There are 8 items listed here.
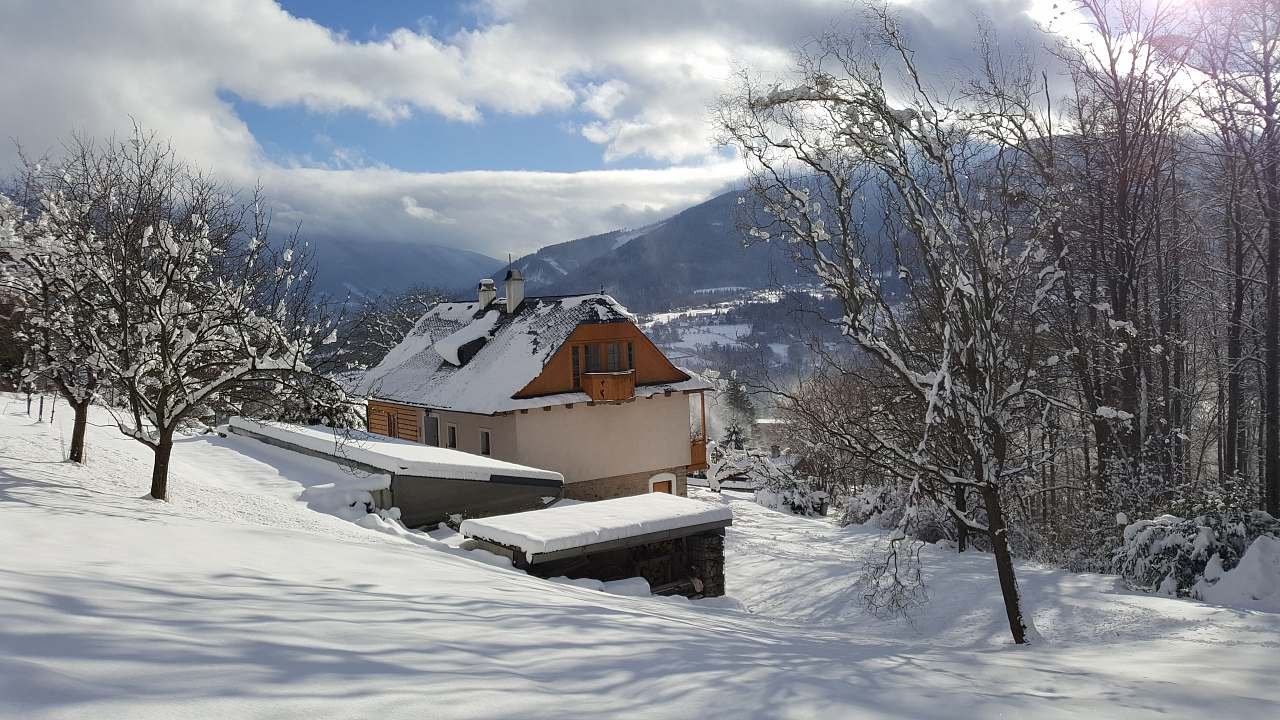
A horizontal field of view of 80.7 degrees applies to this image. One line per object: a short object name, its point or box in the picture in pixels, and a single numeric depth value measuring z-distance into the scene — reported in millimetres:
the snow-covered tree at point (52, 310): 11195
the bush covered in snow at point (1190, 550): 11180
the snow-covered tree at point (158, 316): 10688
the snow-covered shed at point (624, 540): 11367
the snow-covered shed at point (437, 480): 15031
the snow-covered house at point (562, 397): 24109
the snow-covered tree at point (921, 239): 8094
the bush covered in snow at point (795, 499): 32656
